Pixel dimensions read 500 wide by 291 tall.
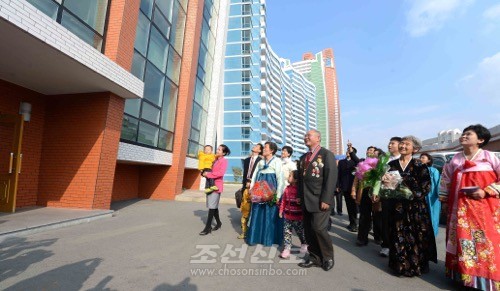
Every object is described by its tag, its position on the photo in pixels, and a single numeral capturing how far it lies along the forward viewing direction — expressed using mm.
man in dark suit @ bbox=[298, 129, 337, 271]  3518
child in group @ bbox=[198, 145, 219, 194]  5273
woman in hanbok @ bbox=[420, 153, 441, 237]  4531
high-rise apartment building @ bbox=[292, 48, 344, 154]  130875
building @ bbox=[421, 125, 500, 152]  28188
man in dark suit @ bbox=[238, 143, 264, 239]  5176
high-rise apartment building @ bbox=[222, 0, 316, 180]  49938
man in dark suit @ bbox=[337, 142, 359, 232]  6612
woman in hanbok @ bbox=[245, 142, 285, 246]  4578
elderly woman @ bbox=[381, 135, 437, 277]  3400
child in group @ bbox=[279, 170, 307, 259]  4045
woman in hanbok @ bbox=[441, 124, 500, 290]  2855
